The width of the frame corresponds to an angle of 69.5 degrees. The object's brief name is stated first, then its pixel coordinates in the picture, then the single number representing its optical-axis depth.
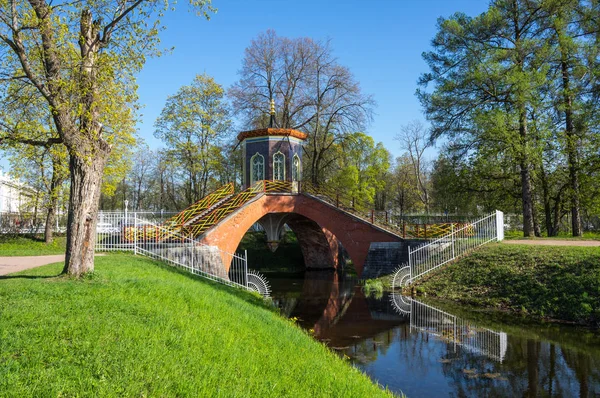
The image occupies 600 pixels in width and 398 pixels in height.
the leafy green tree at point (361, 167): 32.75
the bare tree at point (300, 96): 28.84
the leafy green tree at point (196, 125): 29.88
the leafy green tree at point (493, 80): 20.23
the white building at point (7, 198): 33.22
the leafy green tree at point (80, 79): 8.46
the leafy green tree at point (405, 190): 45.84
